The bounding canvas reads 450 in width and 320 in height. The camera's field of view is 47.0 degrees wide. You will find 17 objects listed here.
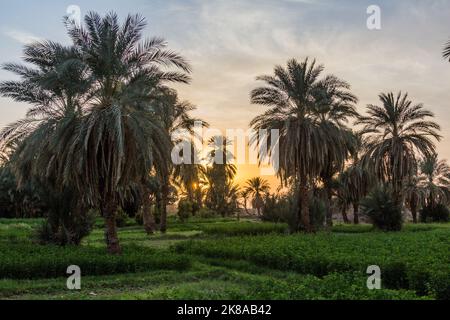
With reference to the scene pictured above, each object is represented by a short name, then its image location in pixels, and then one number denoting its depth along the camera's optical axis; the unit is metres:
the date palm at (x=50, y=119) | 21.45
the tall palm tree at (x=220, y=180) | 71.88
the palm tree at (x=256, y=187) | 100.75
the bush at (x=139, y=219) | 50.09
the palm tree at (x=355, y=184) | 58.50
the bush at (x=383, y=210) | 38.44
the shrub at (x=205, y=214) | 60.44
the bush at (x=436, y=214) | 54.71
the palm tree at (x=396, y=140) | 41.94
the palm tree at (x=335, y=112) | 34.62
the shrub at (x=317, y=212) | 37.45
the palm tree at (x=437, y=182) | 61.41
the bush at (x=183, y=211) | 54.91
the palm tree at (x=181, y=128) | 38.66
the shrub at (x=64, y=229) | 24.63
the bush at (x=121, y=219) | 48.03
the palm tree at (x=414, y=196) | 60.00
